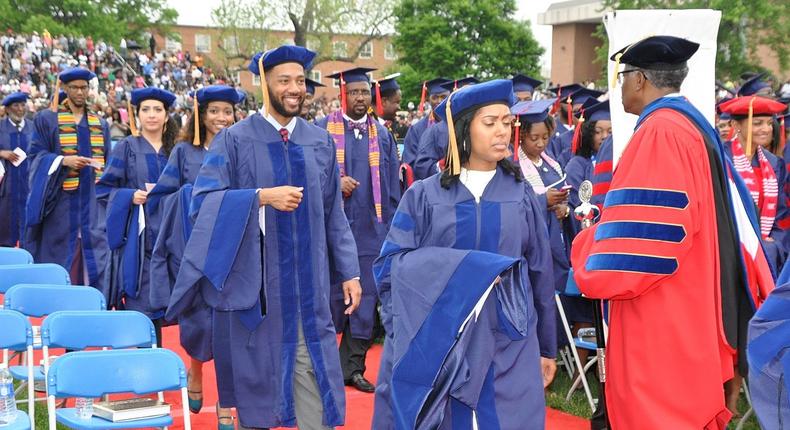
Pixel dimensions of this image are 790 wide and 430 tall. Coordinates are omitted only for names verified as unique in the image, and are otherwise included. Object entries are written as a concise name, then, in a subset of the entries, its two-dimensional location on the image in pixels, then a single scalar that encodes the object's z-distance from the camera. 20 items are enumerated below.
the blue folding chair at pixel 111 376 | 4.37
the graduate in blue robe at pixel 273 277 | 4.40
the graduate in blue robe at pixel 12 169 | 11.27
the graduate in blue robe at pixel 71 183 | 7.76
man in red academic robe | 3.62
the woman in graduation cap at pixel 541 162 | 5.91
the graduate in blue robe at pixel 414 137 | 8.13
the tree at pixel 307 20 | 50.75
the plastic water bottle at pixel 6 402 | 4.40
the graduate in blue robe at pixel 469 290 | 3.70
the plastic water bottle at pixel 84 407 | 4.59
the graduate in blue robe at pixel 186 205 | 5.70
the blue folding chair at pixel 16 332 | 4.82
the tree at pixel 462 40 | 41.44
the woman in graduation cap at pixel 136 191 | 6.54
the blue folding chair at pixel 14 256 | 7.07
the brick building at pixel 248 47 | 52.53
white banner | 4.88
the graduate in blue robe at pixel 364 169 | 6.85
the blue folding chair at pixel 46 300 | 5.56
